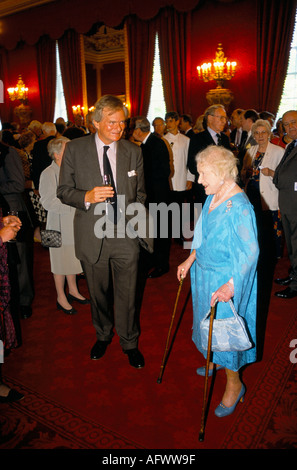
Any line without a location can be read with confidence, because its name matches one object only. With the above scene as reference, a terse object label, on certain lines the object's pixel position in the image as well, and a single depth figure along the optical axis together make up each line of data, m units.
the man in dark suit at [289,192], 3.81
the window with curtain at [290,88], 8.79
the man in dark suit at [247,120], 5.26
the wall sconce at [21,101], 13.31
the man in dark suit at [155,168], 4.36
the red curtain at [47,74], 12.36
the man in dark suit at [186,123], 7.41
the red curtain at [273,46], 8.26
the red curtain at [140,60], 10.30
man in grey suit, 2.48
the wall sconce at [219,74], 8.87
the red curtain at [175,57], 9.60
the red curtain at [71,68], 11.77
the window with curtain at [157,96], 10.89
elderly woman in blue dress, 2.00
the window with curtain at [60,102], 13.15
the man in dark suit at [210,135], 4.27
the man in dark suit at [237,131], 6.68
